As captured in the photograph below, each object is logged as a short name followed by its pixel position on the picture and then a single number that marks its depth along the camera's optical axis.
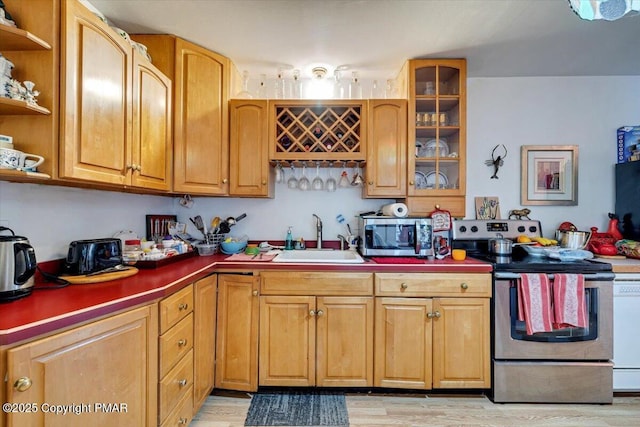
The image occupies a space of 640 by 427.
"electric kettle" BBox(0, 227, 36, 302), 1.01
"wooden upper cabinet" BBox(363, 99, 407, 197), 2.16
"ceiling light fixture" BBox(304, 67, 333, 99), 2.45
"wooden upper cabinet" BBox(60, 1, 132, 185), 1.17
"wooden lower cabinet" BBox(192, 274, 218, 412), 1.61
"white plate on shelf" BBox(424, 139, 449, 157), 2.25
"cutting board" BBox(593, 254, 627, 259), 2.07
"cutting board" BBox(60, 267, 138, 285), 1.29
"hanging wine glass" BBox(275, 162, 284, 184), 2.39
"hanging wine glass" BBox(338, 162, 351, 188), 2.41
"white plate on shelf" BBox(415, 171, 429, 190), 2.27
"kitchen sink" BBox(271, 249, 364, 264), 1.88
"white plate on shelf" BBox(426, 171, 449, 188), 2.27
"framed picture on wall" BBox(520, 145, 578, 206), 2.44
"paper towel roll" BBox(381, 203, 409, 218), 2.04
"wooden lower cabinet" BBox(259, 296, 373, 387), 1.82
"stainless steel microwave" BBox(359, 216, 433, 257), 2.02
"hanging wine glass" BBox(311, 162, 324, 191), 2.40
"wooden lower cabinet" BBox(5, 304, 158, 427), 0.83
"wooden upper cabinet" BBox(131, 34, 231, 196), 1.89
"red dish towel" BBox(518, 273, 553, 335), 1.73
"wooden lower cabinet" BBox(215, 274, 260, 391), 1.83
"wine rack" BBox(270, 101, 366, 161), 2.16
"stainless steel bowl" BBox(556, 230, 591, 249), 2.13
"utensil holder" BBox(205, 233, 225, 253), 2.25
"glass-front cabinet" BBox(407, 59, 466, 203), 2.15
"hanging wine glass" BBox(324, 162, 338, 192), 2.39
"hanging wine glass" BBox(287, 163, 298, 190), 2.42
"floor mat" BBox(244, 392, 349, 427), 1.64
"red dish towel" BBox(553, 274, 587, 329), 1.72
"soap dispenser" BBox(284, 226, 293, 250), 2.36
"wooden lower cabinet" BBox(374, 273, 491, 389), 1.80
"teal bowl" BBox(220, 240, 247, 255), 2.20
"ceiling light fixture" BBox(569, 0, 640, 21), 1.01
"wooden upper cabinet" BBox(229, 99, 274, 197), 2.17
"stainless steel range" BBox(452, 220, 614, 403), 1.77
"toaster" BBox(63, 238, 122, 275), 1.38
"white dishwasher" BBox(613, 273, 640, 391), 1.85
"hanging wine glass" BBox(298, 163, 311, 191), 2.39
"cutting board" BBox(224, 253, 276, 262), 1.93
